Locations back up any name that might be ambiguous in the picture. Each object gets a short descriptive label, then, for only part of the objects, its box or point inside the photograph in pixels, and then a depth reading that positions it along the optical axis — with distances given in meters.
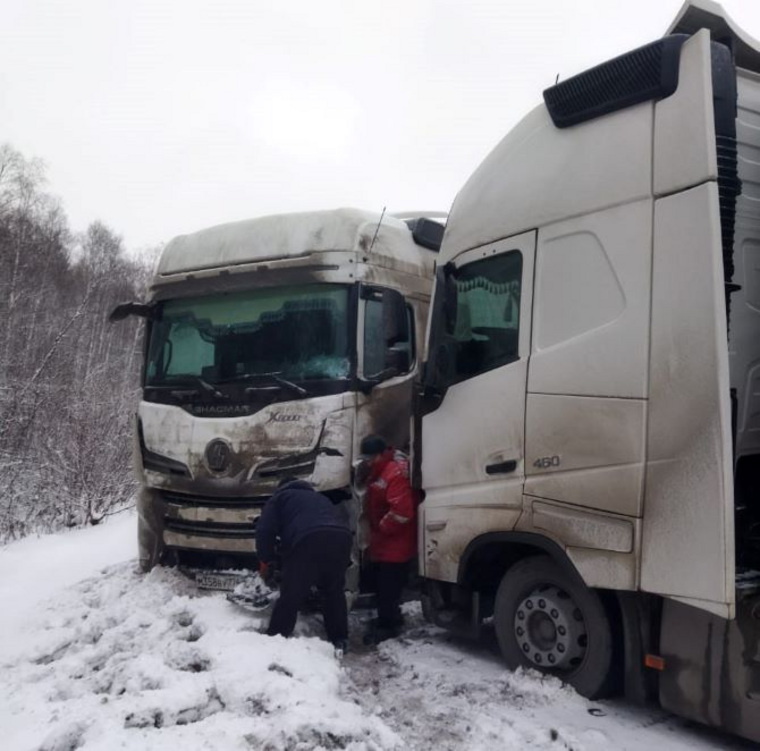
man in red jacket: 5.36
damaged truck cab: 5.48
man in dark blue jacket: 4.84
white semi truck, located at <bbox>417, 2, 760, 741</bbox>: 3.41
